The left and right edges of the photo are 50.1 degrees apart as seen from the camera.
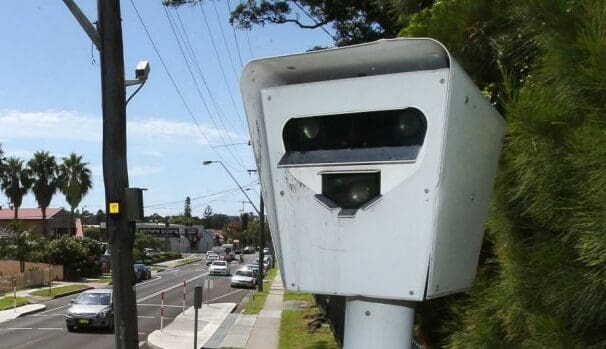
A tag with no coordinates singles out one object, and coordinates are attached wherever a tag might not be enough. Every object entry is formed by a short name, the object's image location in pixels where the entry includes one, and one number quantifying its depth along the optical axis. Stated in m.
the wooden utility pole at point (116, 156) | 9.80
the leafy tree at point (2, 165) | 51.06
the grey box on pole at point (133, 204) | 10.02
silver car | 19.48
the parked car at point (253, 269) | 43.79
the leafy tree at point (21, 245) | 43.94
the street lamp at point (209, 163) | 39.34
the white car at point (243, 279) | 42.13
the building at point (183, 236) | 113.50
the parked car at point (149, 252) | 76.53
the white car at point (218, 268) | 53.85
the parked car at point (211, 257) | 78.16
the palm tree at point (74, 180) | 59.12
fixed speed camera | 1.81
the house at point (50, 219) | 75.75
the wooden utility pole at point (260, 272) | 38.04
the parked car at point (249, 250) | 138.55
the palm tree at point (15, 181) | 54.97
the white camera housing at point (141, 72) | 11.02
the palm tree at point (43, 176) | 55.75
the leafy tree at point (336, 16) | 11.77
